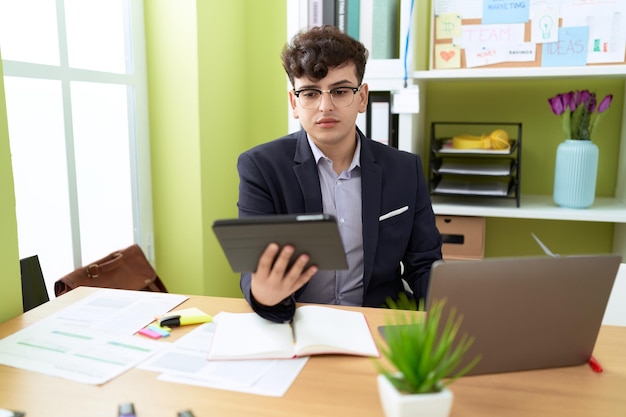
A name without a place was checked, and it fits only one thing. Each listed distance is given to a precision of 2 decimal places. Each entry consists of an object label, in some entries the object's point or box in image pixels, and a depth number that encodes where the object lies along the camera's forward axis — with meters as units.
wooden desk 0.91
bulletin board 2.06
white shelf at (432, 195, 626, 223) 2.10
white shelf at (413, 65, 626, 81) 2.03
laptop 0.93
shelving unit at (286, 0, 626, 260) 2.08
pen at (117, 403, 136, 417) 0.88
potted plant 0.75
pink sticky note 1.19
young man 1.55
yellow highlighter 1.24
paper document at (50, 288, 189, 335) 1.26
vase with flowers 2.13
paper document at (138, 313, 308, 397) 0.98
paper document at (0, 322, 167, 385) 1.04
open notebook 1.10
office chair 1.68
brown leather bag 1.85
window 1.75
